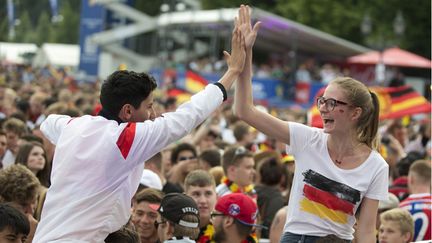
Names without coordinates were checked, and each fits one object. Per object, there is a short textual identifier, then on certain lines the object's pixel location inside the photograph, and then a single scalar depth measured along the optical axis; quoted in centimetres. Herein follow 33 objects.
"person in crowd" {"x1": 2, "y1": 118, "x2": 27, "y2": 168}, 1994
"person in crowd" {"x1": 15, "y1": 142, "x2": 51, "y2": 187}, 1714
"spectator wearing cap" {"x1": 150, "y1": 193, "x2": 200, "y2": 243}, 1170
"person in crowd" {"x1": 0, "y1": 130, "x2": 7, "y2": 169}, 1857
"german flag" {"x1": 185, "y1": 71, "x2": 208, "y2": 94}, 4602
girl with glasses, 1008
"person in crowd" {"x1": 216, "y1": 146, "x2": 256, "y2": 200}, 1761
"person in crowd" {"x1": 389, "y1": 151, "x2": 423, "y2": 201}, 1920
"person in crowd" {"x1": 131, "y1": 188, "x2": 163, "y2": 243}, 1342
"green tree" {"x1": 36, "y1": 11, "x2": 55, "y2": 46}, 12355
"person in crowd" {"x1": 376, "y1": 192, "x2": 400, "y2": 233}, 1619
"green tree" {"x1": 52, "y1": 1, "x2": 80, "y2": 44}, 16924
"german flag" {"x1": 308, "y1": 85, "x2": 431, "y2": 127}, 3008
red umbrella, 7718
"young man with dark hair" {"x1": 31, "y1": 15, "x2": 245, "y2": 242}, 917
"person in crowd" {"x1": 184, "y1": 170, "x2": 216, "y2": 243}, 1460
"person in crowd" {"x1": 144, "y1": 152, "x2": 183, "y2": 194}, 1712
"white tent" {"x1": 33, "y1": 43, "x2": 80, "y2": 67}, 13615
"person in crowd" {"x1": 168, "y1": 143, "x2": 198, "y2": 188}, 1937
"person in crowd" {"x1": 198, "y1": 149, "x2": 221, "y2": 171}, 2073
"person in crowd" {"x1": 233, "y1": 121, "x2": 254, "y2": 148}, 2554
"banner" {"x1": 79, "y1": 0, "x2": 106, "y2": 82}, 8692
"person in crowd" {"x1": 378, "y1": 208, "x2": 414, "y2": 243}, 1423
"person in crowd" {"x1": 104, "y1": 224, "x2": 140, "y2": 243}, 975
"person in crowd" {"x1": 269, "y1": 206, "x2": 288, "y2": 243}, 1465
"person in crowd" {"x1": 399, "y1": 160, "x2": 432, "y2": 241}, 1570
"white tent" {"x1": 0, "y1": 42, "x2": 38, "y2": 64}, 13697
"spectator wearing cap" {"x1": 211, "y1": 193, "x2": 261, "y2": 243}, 1367
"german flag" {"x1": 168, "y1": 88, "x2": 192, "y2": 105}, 4284
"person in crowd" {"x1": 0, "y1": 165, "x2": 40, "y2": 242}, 1279
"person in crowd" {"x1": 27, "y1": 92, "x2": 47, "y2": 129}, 2930
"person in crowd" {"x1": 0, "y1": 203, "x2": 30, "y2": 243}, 1058
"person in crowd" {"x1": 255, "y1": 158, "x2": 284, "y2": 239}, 1749
